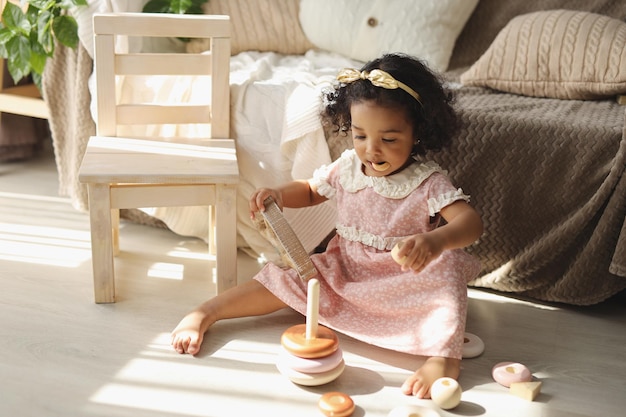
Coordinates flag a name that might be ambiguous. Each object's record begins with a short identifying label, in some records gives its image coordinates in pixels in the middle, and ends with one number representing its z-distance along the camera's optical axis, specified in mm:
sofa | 1606
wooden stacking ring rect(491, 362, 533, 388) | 1366
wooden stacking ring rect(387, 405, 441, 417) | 1235
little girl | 1409
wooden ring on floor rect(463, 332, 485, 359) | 1469
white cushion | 2055
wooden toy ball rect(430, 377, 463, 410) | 1281
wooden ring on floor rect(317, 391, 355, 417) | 1252
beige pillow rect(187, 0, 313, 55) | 2115
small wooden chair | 1555
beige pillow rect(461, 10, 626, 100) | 1756
